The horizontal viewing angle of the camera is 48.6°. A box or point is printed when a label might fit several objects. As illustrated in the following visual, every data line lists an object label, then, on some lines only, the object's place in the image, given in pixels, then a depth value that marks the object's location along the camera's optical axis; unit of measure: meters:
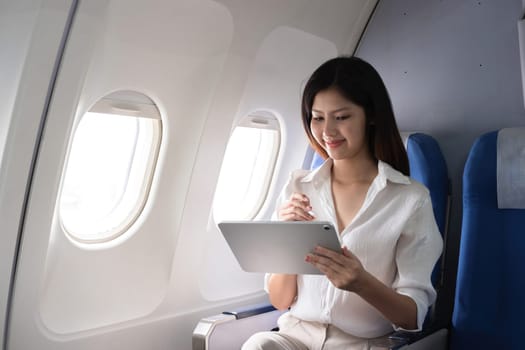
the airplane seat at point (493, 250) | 2.17
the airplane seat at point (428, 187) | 2.17
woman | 1.91
